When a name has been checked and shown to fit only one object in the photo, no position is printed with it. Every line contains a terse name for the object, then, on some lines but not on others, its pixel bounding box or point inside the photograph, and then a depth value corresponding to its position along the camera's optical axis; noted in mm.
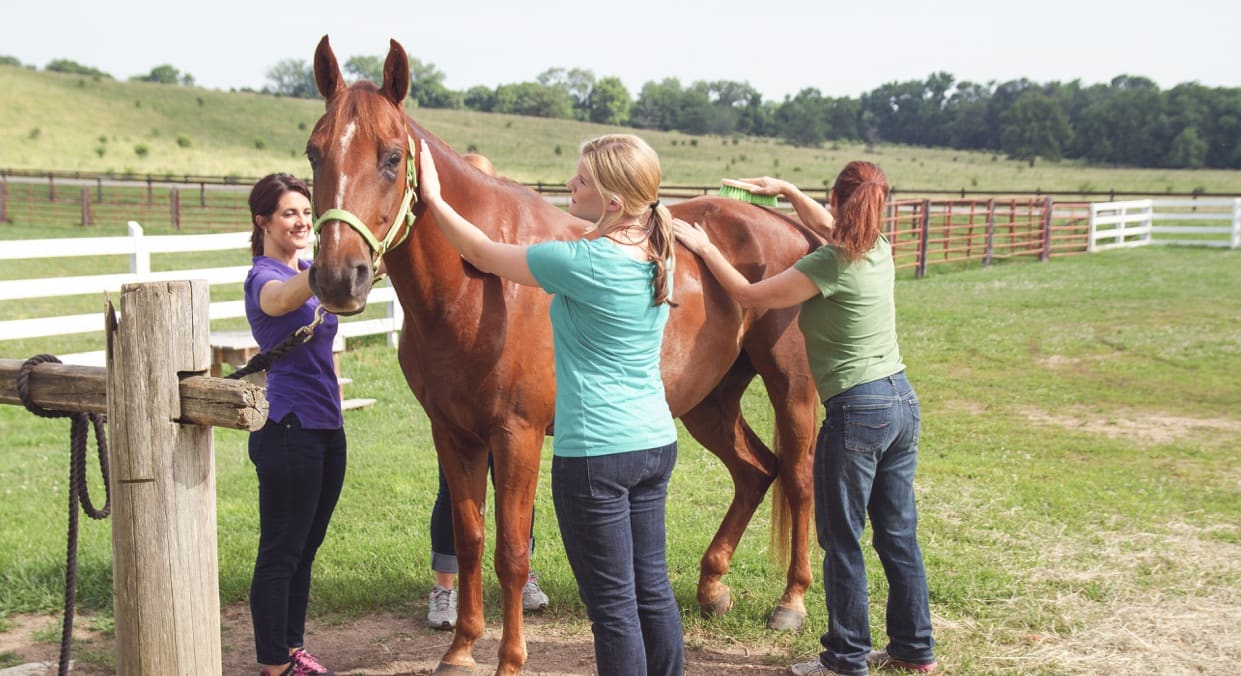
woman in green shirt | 3535
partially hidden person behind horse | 4379
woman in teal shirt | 2658
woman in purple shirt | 3469
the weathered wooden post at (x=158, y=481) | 2385
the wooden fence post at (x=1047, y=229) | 21125
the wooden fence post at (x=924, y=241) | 17878
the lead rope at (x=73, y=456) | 2691
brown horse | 2920
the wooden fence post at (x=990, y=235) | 19969
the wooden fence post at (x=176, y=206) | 29172
